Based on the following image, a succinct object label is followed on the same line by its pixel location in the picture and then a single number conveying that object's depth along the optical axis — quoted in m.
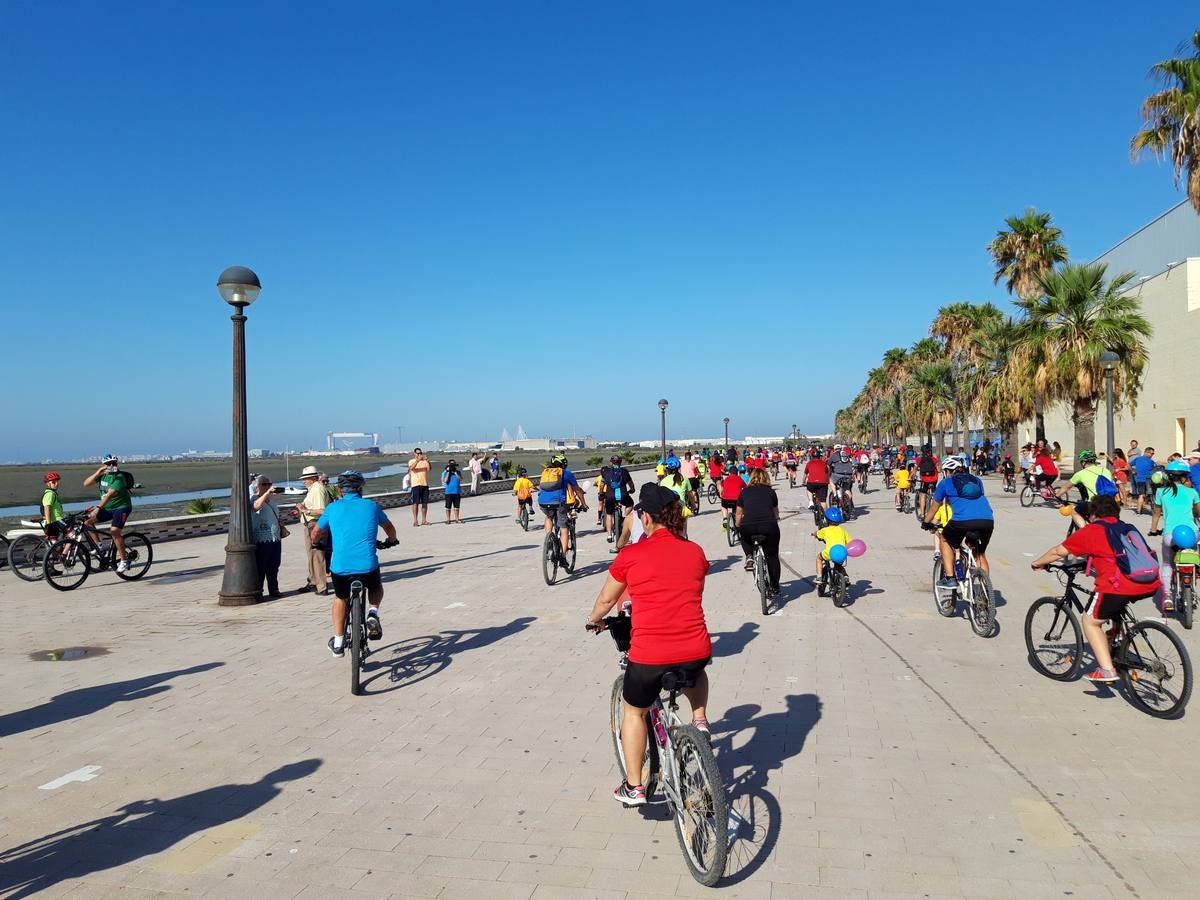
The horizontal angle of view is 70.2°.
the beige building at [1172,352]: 28.83
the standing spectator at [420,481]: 22.50
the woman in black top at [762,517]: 10.15
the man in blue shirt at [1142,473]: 20.23
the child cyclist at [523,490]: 18.89
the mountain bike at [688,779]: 3.75
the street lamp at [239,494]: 11.34
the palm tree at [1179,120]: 19.94
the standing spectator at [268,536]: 11.66
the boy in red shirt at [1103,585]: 6.06
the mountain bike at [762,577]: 10.05
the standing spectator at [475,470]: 33.84
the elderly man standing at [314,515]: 11.92
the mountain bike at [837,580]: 10.44
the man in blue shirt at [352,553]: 7.02
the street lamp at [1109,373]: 20.71
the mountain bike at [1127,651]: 5.91
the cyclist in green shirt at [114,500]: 13.27
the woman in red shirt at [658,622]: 4.13
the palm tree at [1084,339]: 27.70
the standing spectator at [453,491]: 23.03
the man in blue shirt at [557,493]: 12.63
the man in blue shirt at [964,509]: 8.84
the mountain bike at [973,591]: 8.59
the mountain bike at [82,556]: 12.89
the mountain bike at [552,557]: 12.37
